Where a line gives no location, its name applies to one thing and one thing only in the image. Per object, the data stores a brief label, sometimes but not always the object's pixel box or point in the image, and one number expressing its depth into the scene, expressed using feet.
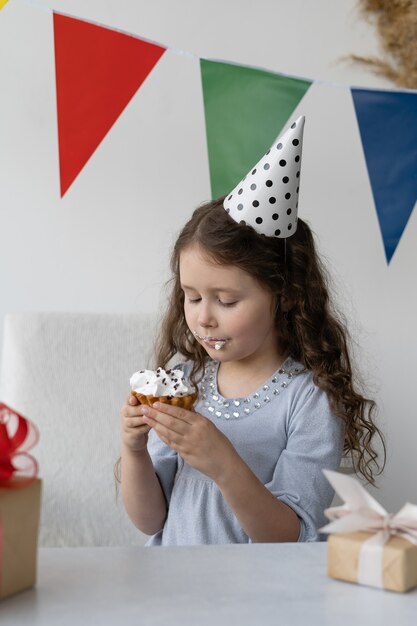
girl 4.25
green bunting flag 6.65
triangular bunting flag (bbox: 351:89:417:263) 7.04
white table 2.22
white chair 5.91
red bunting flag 6.52
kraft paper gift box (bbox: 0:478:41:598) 2.29
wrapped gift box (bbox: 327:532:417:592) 2.46
